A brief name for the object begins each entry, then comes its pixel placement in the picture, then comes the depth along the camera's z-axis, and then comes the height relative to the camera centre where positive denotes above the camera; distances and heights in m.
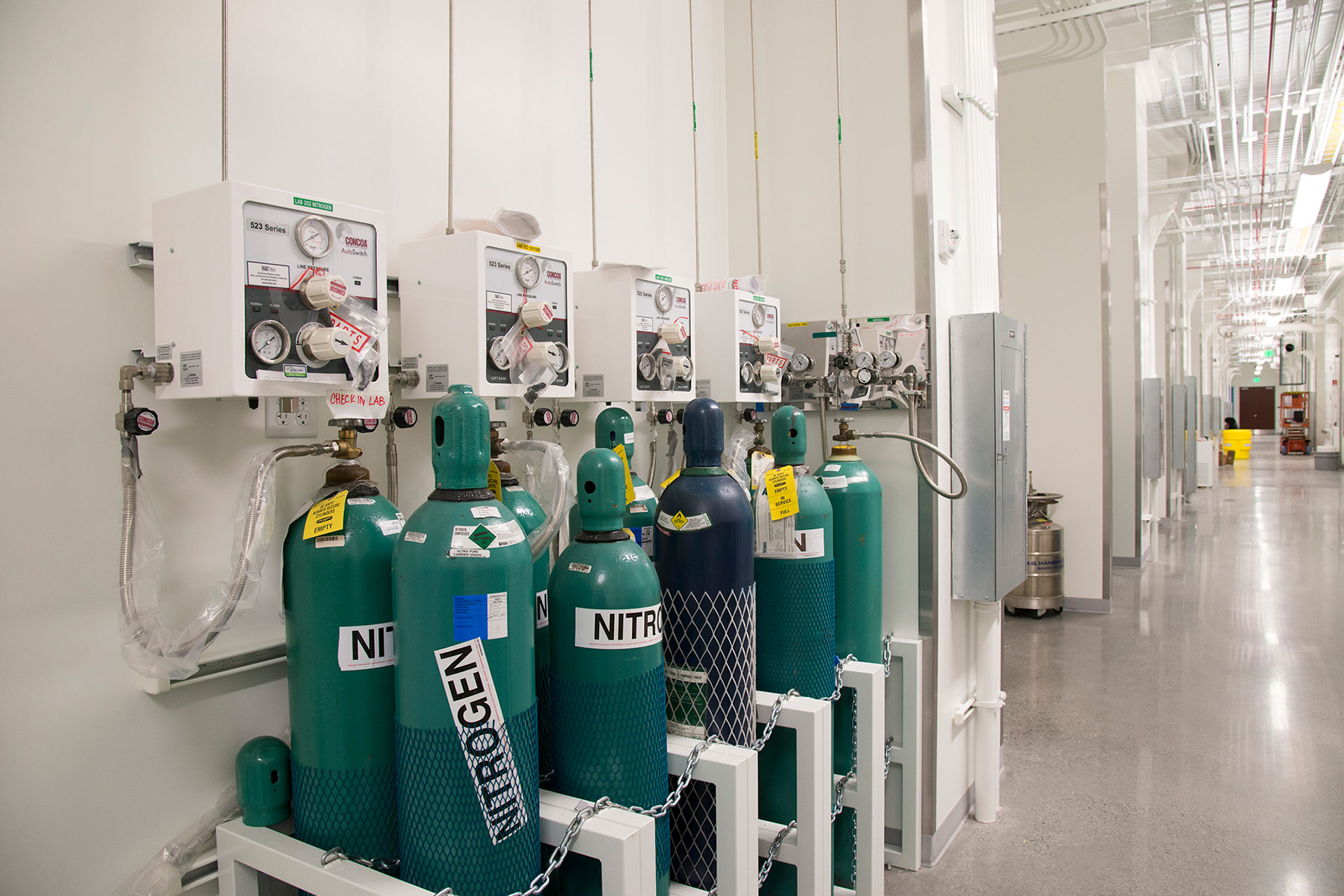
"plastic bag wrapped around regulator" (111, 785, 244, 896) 1.28 -0.65
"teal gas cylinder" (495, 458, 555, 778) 1.43 -0.26
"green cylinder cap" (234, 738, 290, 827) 1.30 -0.53
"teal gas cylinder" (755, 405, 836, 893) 1.91 -0.43
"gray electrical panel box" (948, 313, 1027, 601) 2.52 -0.06
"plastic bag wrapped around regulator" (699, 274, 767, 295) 2.34 +0.42
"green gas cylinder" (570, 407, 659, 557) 1.78 -0.01
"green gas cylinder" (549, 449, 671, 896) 1.34 -0.37
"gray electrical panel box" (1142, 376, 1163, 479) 7.92 +0.06
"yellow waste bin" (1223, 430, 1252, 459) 20.12 -0.44
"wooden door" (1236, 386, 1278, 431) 27.58 +0.52
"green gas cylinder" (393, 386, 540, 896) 1.15 -0.36
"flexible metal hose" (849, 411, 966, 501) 2.22 -0.06
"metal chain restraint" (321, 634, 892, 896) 1.19 -0.60
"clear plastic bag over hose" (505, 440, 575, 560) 1.45 -0.08
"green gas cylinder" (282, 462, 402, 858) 1.23 -0.35
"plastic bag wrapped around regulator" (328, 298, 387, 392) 1.30 +0.17
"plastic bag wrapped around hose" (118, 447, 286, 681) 1.21 -0.23
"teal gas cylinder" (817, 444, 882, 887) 2.14 -0.39
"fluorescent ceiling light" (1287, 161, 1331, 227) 6.23 +1.84
